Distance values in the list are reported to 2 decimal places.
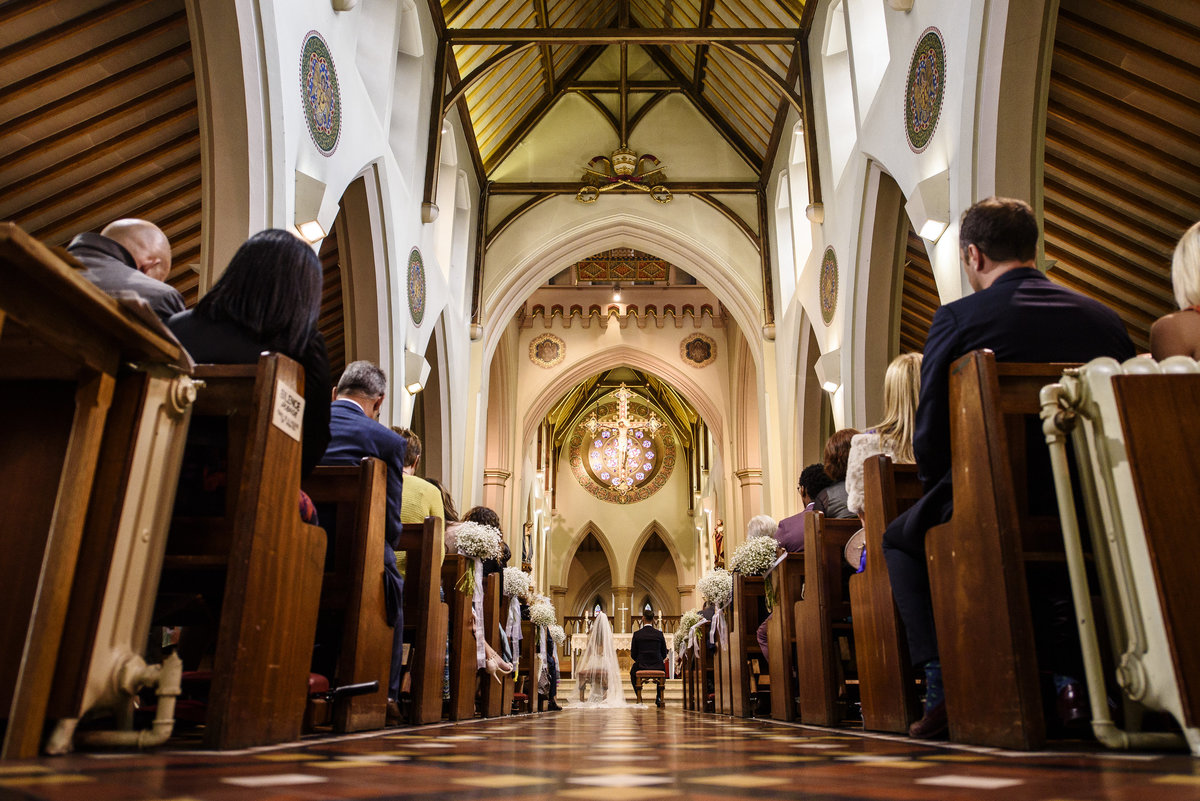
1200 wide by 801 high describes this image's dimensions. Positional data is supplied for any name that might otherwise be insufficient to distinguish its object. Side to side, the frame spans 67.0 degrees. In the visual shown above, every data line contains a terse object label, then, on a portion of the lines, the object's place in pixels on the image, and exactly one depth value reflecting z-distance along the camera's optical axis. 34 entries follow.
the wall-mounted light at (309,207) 4.83
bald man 2.04
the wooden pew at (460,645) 3.72
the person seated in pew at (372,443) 2.75
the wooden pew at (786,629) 3.74
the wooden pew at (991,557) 1.62
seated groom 11.60
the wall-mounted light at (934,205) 4.93
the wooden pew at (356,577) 2.42
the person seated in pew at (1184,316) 1.80
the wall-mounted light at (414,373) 7.45
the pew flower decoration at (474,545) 3.88
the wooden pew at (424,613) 3.19
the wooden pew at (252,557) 1.62
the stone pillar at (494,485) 13.84
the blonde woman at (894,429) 2.58
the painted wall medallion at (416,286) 7.57
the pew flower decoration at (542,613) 6.47
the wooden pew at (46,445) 1.31
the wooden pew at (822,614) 3.19
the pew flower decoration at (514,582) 5.15
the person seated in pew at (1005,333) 1.92
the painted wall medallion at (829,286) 7.61
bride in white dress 10.49
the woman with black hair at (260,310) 1.92
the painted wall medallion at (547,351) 14.80
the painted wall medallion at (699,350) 14.74
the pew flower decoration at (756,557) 4.57
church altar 14.77
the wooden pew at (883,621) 2.40
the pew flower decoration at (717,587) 5.42
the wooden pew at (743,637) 4.59
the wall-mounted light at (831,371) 7.48
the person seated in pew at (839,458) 3.36
